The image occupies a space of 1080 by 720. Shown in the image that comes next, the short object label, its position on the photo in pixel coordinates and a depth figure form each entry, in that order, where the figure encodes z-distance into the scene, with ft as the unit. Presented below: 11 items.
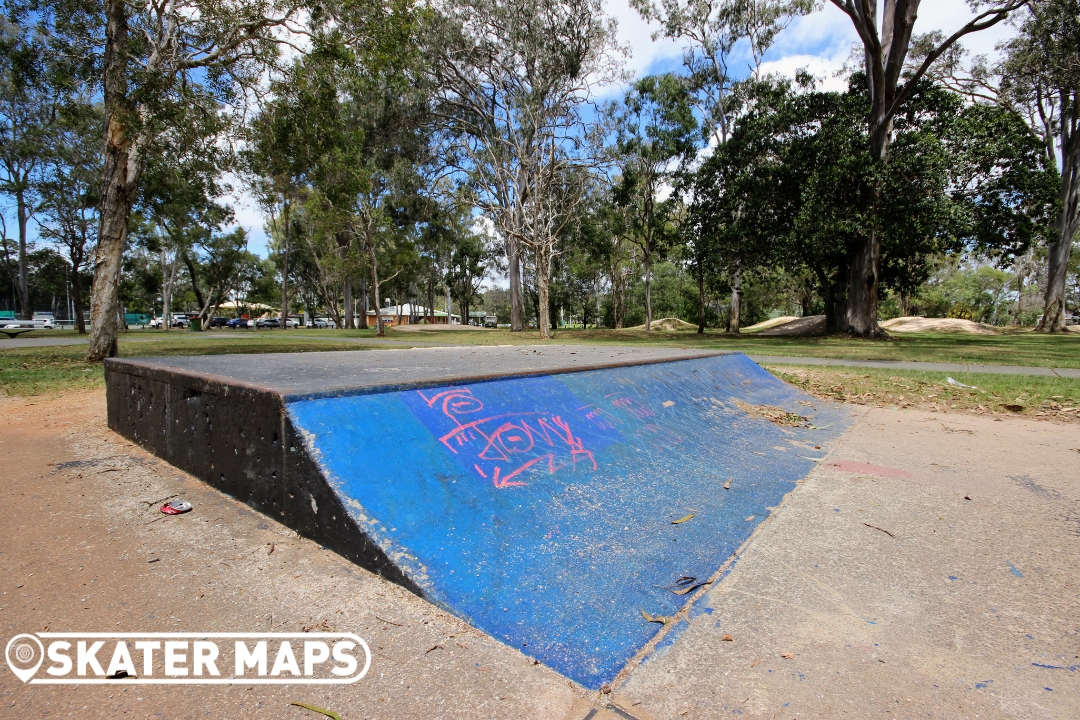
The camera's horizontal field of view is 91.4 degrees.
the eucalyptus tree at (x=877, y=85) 51.16
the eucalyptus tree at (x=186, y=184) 35.01
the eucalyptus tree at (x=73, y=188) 69.41
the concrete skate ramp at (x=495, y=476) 6.68
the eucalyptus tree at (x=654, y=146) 81.51
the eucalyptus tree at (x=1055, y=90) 63.93
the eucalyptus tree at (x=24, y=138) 67.62
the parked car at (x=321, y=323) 188.01
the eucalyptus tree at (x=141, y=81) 32.12
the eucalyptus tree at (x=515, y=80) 71.77
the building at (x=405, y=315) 220.92
